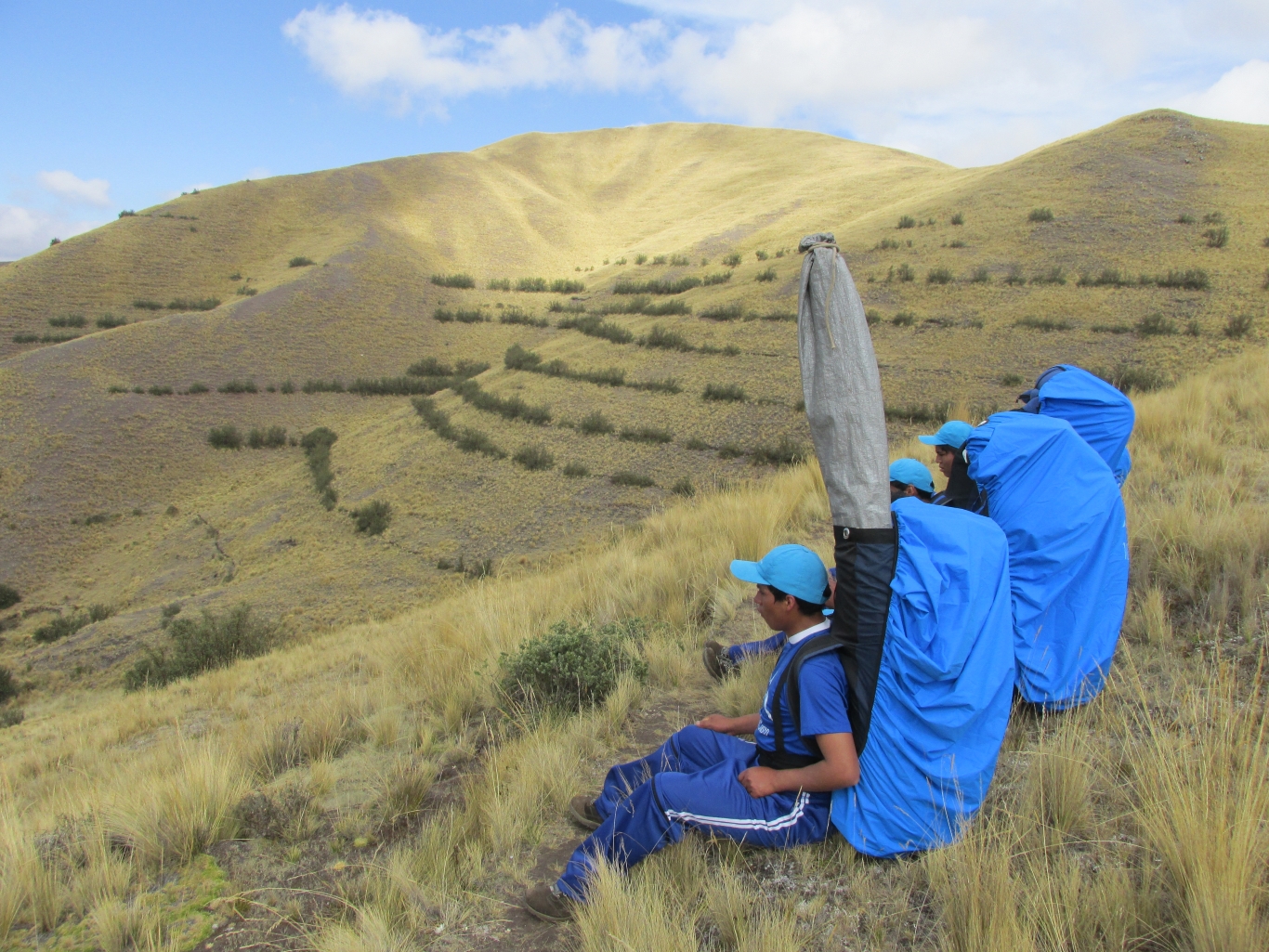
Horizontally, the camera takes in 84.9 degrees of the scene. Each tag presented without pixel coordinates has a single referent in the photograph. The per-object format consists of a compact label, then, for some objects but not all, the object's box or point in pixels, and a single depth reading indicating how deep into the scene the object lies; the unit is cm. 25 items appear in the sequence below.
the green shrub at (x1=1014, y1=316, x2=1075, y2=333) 1744
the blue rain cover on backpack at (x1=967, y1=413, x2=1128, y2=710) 312
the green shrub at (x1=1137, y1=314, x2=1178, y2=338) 1602
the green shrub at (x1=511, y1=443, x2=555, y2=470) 1772
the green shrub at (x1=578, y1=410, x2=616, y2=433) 1877
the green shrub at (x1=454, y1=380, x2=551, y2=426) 2039
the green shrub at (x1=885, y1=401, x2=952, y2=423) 1487
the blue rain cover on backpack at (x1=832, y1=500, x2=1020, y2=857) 234
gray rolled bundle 238
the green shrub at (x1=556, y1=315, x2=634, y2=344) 2484
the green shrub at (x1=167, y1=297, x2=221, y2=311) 3803
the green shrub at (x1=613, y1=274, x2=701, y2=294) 3062
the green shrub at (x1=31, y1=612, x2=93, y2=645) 1648
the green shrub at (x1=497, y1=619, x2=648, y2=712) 464
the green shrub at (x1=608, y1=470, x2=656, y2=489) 1585
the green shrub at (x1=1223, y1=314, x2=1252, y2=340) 1533
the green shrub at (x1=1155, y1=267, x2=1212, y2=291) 1773
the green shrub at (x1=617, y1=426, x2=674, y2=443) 1750
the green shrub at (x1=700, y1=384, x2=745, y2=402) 1842
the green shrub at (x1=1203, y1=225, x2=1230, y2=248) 1948
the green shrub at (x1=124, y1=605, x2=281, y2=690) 1155
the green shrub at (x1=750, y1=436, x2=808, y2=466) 1487
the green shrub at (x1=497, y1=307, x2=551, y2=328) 3760
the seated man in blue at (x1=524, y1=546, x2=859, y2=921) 243
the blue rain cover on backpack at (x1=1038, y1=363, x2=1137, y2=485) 431
